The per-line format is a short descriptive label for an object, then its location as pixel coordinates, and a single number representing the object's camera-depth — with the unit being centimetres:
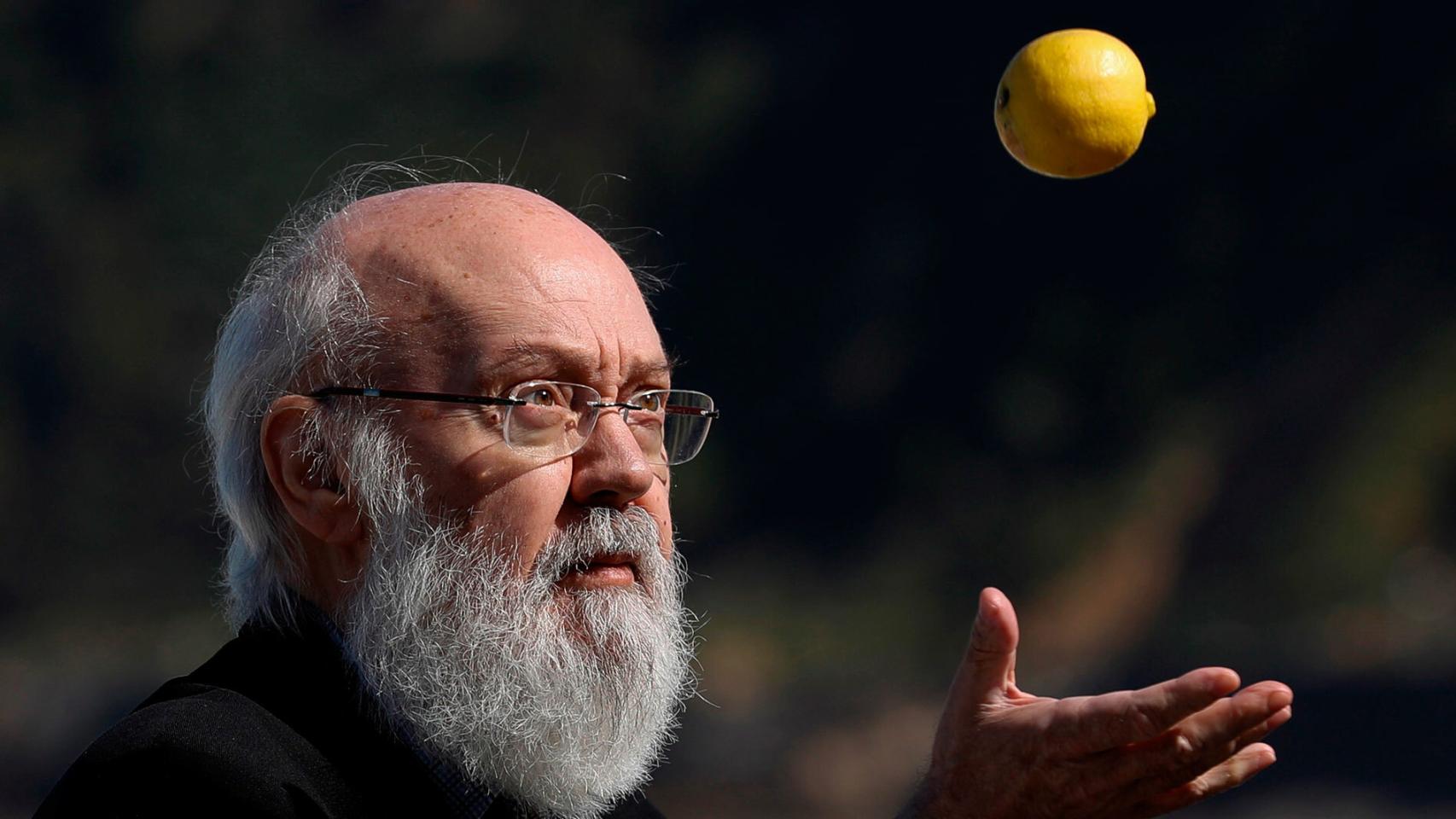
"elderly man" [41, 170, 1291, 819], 486
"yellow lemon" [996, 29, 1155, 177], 533
